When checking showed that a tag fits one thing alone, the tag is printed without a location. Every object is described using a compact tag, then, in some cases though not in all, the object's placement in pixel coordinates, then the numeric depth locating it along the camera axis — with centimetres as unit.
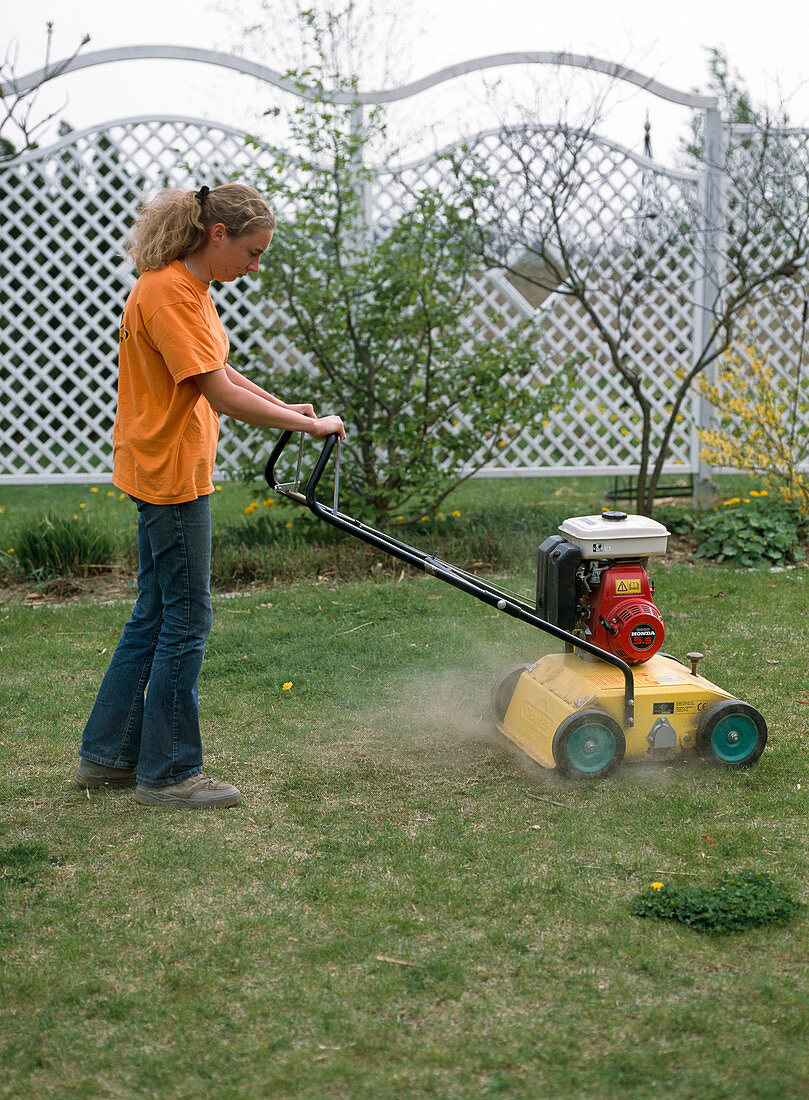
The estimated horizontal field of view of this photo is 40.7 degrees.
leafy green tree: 585
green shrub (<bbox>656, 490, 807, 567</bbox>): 594
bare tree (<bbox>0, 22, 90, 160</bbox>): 470
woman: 283
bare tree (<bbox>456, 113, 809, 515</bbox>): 641
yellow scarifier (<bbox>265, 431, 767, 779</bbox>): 316
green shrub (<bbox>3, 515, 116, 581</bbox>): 575
